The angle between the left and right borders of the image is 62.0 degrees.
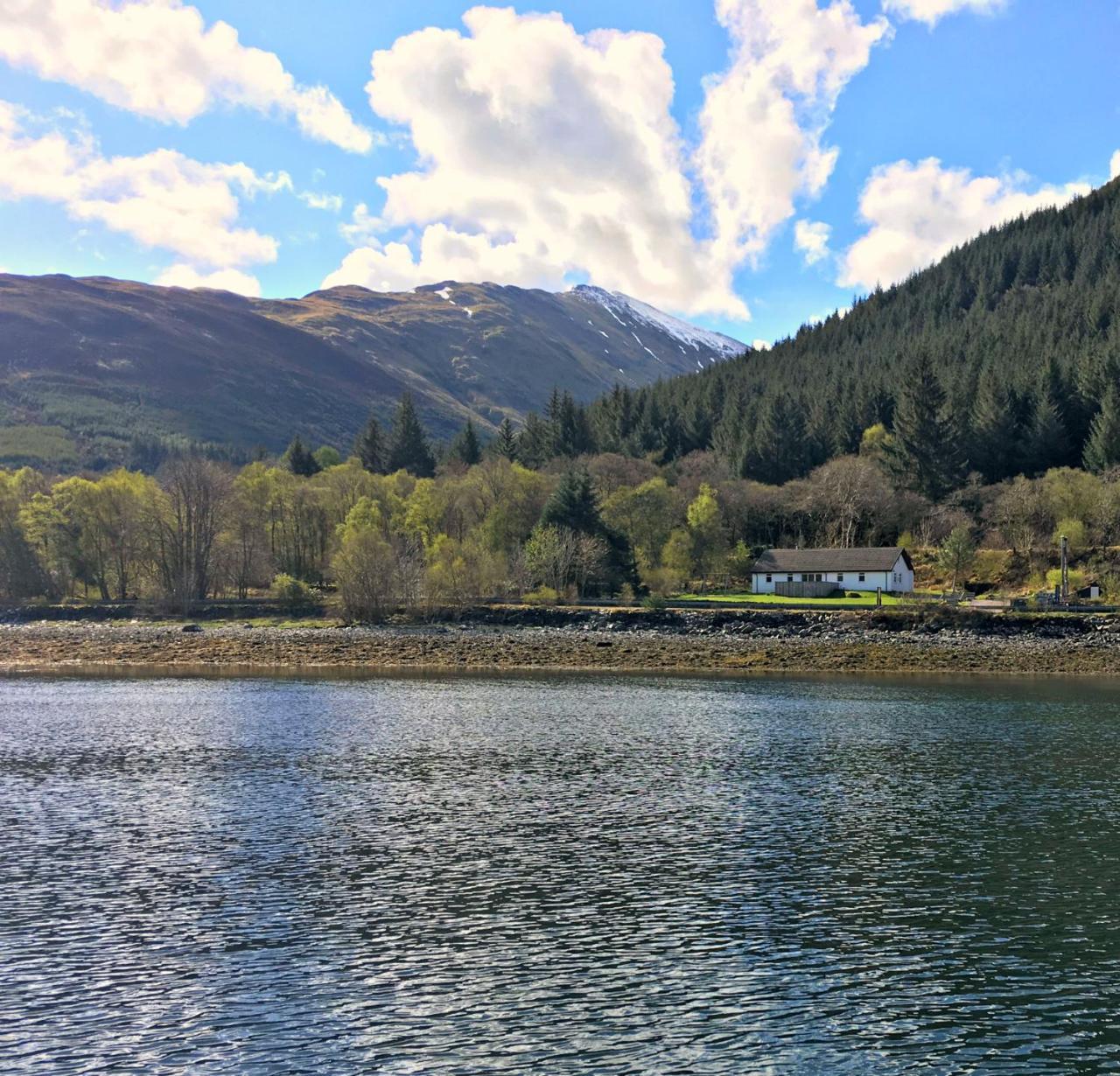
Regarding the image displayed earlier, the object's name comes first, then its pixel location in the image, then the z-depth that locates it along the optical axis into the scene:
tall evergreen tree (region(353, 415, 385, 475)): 135.25
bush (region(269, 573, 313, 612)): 80.88
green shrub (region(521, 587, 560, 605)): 78.44
